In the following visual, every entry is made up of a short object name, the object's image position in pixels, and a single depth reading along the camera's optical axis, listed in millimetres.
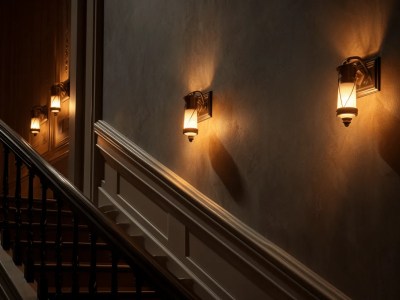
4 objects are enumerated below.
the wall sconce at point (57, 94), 7055
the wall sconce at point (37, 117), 7605
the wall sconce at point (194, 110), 4539
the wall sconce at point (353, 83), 3340
